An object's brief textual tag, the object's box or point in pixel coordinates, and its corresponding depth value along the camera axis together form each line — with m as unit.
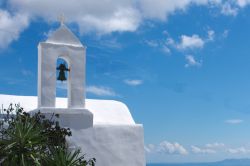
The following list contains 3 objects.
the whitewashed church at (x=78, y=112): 14.38
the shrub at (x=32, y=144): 11.54
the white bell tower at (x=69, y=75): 14.31
